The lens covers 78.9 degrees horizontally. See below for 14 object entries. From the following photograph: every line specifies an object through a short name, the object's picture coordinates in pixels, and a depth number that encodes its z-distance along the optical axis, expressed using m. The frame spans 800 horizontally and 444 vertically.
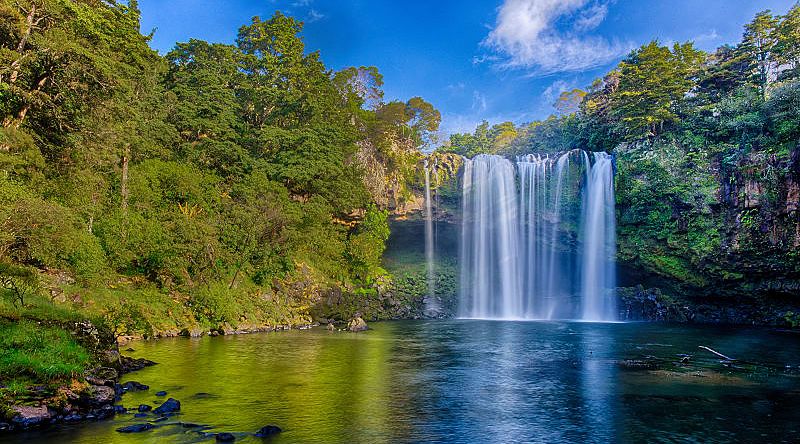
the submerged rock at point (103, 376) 12.65
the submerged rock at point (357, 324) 30.23
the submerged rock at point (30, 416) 9.98
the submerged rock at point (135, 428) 10.07
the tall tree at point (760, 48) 41.09
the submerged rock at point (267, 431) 10.24
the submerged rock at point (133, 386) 13.45
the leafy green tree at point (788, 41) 39.50
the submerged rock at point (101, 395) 11.49
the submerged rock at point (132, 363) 15.94
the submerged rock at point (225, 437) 9.83
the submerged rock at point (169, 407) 11.46
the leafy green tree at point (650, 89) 41.03
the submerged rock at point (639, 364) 18.23
